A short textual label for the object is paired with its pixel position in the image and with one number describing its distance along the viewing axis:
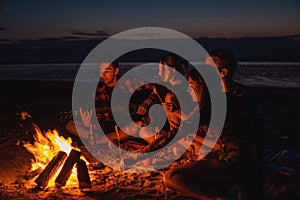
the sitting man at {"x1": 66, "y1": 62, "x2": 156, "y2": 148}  6.24
